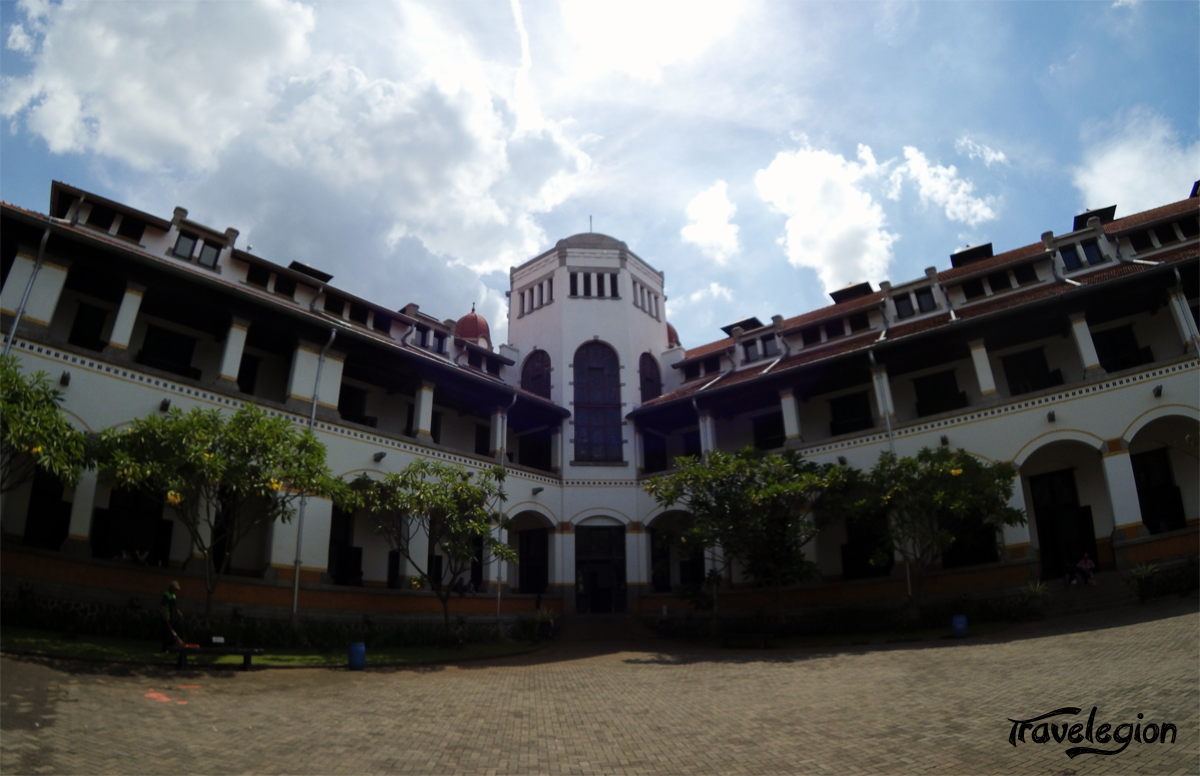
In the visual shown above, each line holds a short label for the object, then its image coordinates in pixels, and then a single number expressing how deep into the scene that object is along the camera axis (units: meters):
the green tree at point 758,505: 20.81
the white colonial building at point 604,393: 18.42
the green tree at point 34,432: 12.50
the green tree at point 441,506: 19.62
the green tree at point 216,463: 14.54
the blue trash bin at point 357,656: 15.27
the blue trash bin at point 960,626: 17.19
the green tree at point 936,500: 18.91
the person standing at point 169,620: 13.66
